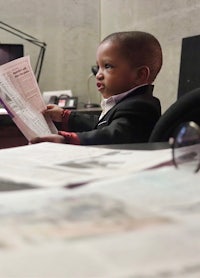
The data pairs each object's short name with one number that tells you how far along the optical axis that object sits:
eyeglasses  0.57
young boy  1.31
